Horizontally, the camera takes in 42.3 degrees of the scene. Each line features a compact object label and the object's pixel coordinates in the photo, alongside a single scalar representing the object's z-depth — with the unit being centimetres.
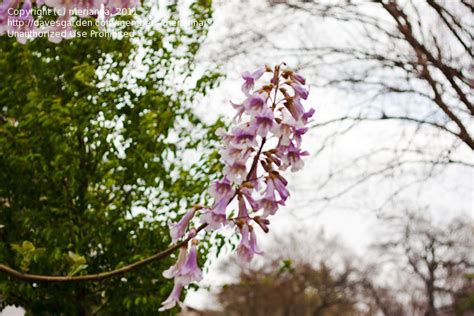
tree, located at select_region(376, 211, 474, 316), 3612
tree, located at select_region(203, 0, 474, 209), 779
